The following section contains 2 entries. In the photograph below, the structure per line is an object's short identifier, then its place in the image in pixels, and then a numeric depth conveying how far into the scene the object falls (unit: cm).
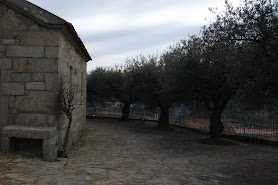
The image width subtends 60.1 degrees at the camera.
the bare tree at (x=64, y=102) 592
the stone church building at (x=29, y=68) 582
